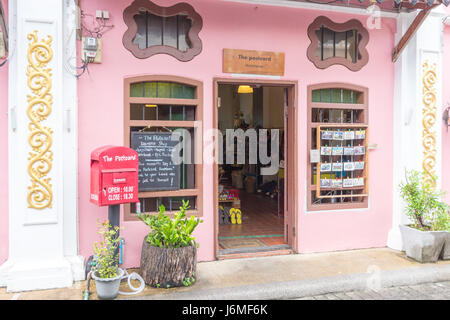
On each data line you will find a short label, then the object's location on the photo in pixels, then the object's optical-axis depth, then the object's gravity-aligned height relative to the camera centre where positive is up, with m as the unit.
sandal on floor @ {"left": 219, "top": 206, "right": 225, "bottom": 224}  8.53 -1.26
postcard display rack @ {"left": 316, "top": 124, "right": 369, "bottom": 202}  6.58 -0.12
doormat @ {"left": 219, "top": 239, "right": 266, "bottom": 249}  6.70 -1.46
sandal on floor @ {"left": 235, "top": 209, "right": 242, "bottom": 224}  8.51 -1.27
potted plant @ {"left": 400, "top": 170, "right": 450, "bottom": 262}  6.05 -1.08
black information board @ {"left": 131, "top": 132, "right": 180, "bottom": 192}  5.74 -0.10
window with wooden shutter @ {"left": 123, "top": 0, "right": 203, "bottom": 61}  5.67 +1.73
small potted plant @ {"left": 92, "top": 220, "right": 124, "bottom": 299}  4.64 -1.34
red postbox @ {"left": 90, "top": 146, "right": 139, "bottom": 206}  4.92 -0.26
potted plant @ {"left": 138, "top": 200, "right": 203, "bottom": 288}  5.03 -1.21
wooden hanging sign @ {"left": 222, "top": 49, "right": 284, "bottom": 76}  6.08 +1.36
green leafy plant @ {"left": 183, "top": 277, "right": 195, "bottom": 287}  5.08 -1.55
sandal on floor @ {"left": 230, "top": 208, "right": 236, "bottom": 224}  8.48 -1.24
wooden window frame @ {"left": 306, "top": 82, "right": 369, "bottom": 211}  6.49 +0.61
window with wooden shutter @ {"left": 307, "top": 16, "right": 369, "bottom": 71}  6.48 +1.74
